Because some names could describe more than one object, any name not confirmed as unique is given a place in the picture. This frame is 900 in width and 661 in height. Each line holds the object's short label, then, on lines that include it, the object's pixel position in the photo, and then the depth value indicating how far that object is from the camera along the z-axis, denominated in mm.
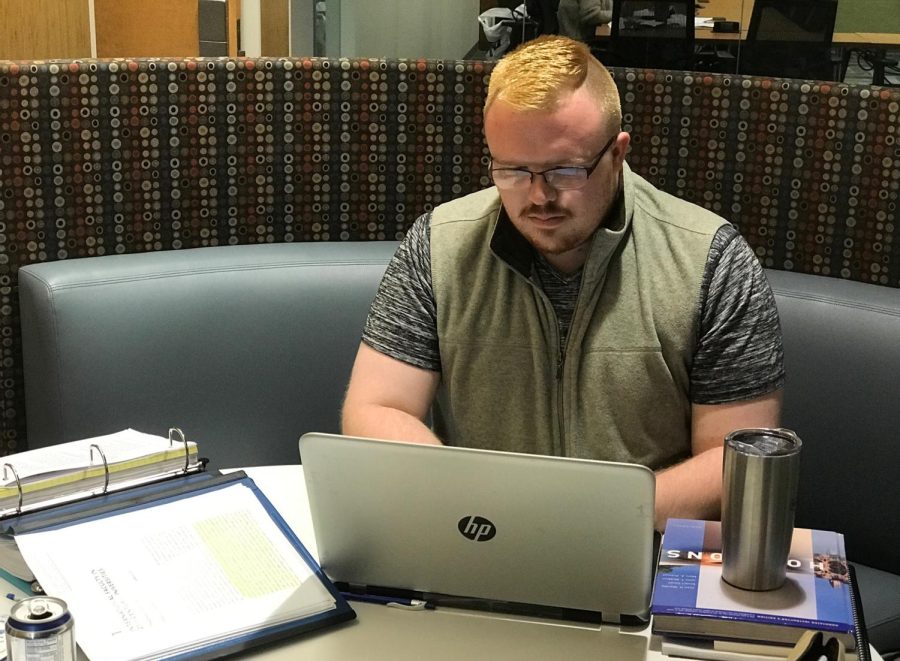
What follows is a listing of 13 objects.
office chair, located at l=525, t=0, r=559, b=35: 2906
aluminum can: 990
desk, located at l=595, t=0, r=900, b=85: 2504
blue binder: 1191
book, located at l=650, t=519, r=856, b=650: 1112
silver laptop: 1129
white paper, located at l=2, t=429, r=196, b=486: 1453
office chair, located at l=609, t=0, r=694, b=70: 2746
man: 1634
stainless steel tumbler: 1117
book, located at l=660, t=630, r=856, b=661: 1130
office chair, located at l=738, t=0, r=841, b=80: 2553
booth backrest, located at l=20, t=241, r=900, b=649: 2109
